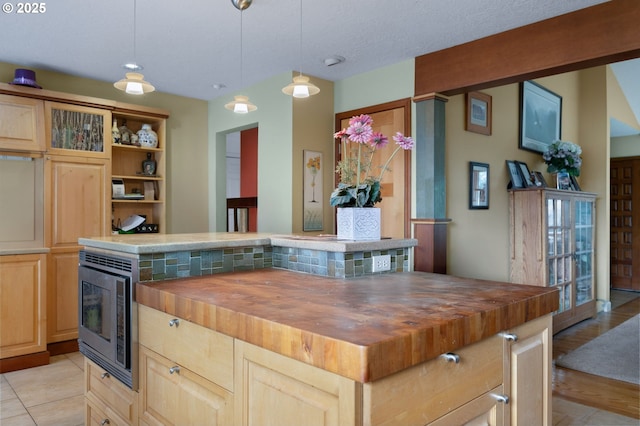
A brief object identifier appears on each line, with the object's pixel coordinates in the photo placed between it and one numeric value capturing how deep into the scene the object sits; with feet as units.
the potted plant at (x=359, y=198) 6.93
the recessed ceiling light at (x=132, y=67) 12.26
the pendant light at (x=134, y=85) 8.01
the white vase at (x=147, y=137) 14.53
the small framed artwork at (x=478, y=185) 12.74
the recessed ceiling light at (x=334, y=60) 11.84
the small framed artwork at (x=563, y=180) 15.88
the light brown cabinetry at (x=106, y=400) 6.07
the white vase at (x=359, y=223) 6.94
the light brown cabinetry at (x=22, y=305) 10.90
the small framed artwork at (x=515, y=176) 14.37
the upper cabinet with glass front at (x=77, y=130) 12.27
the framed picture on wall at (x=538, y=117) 14.97
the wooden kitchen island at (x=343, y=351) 3.29
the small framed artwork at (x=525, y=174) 14.79
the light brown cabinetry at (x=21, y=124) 11.48
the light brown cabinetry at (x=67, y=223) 12.24
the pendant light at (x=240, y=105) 9.50
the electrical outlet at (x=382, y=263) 6.77
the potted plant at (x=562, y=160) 15.40
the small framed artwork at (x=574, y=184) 16.71
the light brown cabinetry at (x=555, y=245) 13.73
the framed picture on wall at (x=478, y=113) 12.64
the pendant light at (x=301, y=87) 8.57
